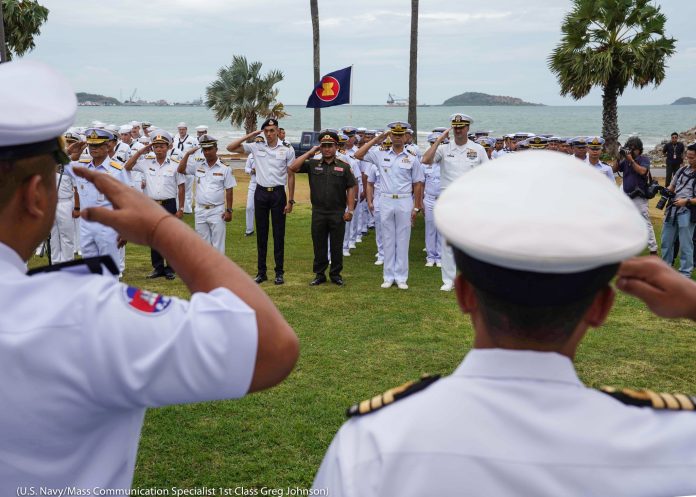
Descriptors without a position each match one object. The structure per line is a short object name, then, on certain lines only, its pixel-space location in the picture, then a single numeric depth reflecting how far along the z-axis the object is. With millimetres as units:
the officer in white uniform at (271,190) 9945
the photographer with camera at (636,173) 11617
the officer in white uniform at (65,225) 10039
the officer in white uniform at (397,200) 9828
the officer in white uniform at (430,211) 11688
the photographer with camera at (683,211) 10078
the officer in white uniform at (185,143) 14780
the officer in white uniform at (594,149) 11371
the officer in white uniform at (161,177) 10555
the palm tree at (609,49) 22359
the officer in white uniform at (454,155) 9344
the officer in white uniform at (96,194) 8102
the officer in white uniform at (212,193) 10133
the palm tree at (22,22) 23766
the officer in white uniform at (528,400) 1112
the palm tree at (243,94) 35344
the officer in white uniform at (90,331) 1180
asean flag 12656
